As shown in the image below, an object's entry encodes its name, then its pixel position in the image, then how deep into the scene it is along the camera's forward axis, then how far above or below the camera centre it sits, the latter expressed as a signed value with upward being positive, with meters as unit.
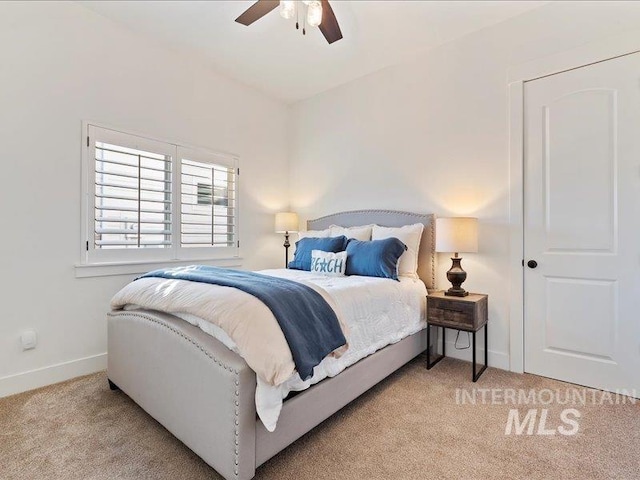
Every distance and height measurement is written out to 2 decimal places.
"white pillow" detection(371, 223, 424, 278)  2.98 -0.02
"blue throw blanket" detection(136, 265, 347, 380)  1.49 -0.37
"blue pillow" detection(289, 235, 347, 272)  3.16 -0.06
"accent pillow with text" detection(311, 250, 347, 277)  2.88 -0.20
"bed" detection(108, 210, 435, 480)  1.37 -0.78
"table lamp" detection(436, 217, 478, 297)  2.59 +0.03
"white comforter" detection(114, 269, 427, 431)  1.43 -0.50
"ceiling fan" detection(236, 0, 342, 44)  1.92 +1.44
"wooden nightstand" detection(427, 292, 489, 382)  2.48 -0.57
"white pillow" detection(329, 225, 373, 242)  3.26 +0.10
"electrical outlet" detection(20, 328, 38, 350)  2.37 -0.73
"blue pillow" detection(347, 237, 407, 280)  2.76 -0.14
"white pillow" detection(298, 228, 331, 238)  3.58 +0.09
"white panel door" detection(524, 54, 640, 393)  2.27 +0.13
